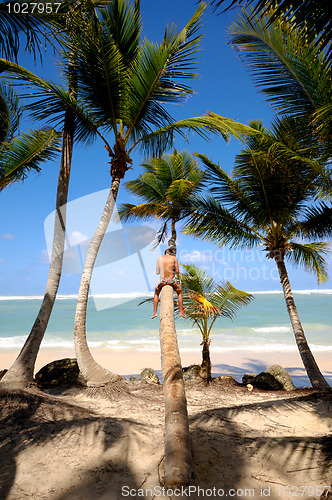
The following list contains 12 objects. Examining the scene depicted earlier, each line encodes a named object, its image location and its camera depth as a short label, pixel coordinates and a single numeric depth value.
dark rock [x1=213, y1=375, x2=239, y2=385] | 8.16
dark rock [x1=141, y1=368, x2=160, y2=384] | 8.86
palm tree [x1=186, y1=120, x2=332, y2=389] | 6.93
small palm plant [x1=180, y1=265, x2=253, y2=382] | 8.34
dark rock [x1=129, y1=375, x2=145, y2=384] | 8.65
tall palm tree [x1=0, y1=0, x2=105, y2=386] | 5.48
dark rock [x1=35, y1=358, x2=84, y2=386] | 7.56
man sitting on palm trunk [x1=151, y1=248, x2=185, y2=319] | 5.15
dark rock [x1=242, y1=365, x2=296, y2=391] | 8.29
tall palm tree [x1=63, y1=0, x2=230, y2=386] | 6.11
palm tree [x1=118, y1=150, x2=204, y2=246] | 8.70
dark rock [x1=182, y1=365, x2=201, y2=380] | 8.59
